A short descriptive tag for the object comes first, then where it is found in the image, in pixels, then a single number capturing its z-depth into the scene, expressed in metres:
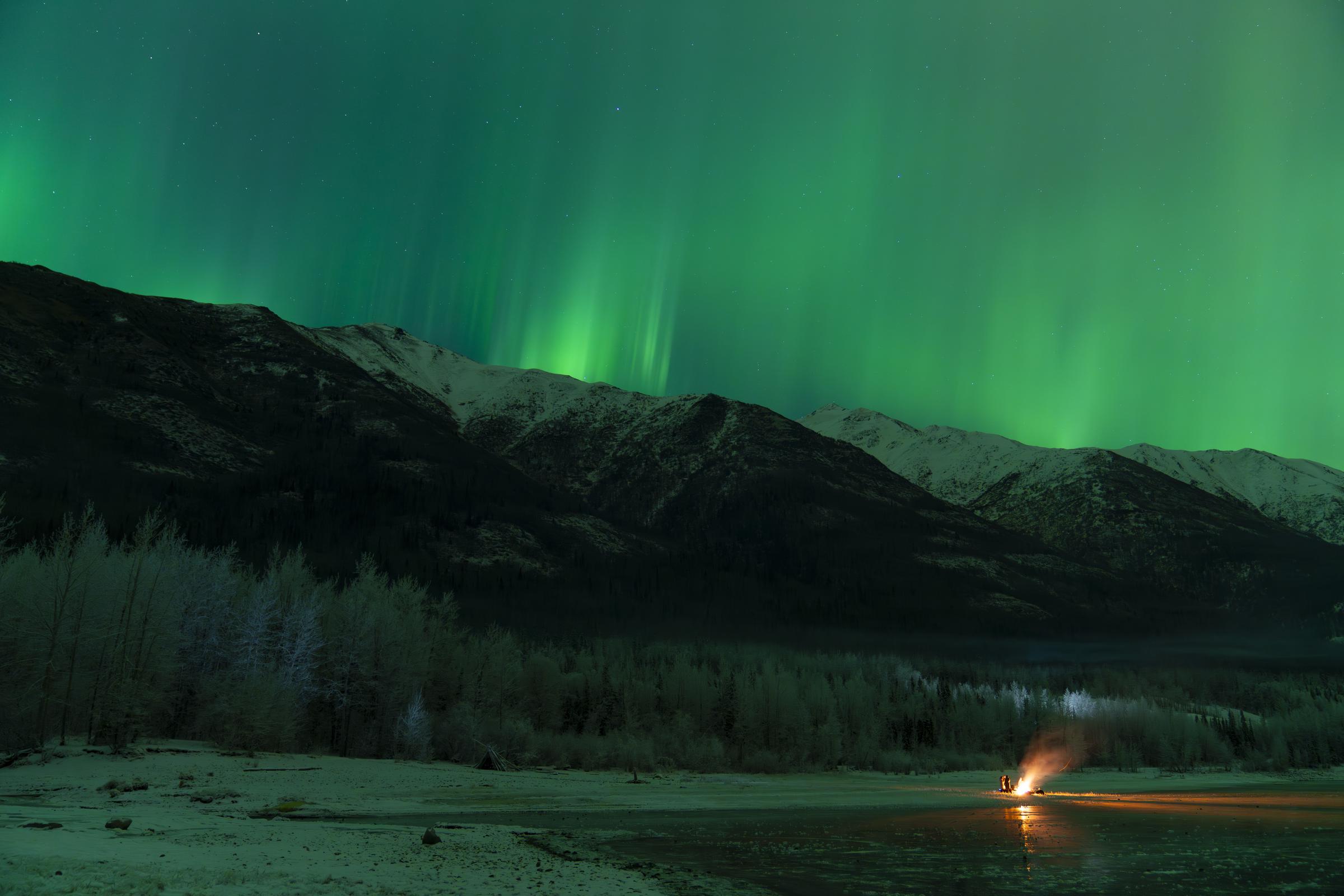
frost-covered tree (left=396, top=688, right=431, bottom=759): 86.62
